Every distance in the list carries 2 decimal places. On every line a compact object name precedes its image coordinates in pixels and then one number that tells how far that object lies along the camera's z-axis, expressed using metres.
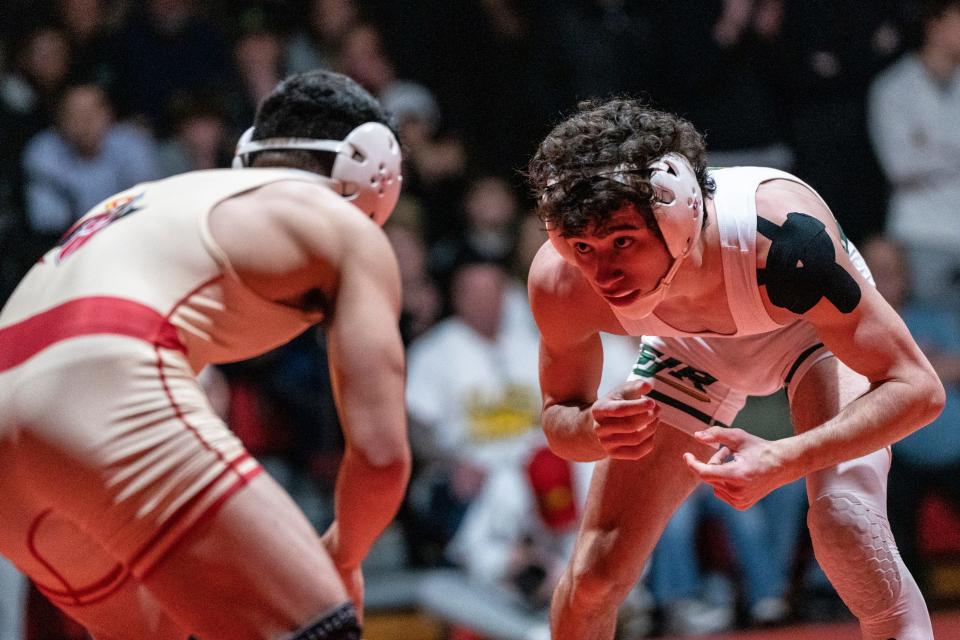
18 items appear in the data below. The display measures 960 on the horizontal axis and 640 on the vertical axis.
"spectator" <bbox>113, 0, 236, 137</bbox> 13.24
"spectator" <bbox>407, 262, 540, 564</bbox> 11.85
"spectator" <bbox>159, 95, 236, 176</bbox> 12.77
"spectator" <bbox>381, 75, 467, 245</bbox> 13.80
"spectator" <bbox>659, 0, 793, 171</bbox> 13.36
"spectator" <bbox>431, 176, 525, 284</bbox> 13.45
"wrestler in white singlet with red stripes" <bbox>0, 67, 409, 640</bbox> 4.23
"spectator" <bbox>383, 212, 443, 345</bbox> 12.81
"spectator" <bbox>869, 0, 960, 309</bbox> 13.72
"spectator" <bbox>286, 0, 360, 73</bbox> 13.91
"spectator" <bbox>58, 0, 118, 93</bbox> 12.85
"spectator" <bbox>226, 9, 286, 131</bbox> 13.37
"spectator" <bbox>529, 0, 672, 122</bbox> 13.64
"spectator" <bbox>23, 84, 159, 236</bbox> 12.30
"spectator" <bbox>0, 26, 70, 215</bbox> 12.45
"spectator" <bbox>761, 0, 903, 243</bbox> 13.91
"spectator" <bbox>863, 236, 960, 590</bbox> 12.10
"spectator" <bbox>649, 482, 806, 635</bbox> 11.75
